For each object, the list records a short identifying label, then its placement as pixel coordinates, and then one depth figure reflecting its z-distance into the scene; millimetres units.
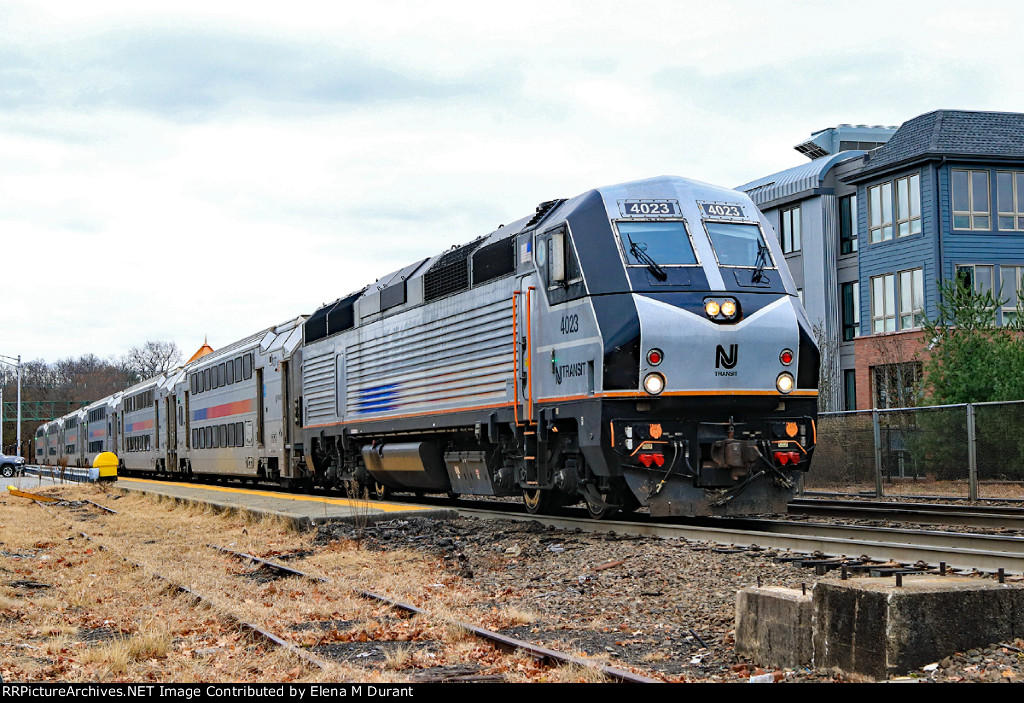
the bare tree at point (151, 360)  112750
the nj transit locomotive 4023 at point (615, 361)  12406
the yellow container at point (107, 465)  34406
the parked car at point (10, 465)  56528
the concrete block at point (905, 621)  5934
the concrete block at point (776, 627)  6453
